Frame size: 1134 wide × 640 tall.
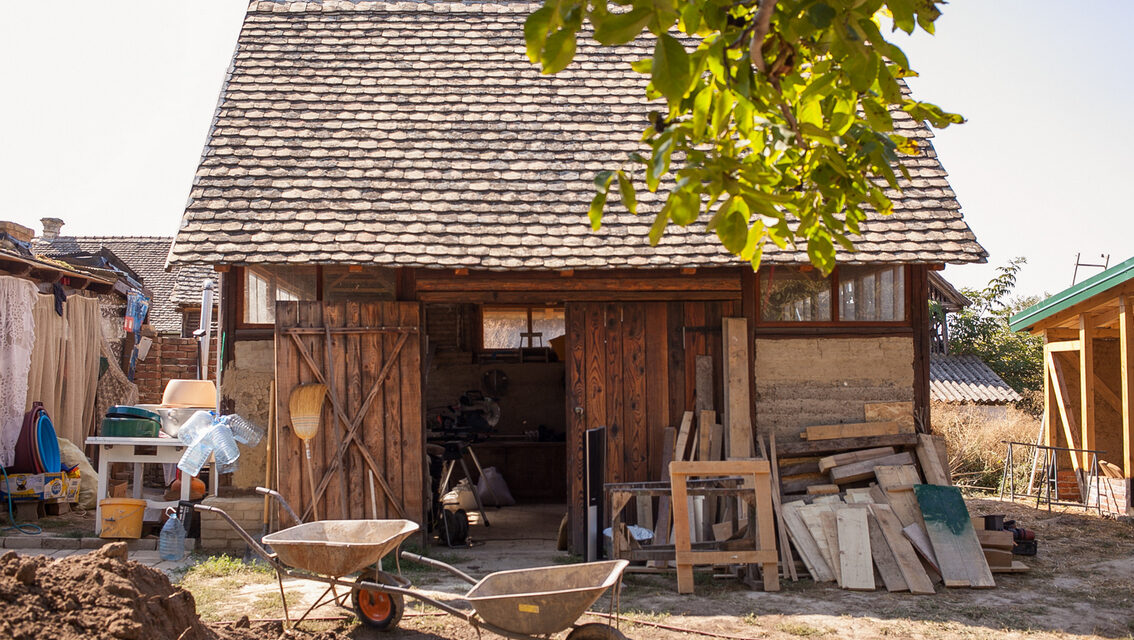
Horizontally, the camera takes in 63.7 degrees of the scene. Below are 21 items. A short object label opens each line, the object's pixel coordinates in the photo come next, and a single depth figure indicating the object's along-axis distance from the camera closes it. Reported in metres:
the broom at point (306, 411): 8.30
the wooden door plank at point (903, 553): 7.52
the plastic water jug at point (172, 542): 8.41
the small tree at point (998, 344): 23.09
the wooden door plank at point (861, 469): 8.51
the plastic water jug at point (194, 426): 8.79
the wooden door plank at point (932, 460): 8.45
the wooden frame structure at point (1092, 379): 11.46
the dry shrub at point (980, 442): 15.37
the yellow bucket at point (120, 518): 8.94
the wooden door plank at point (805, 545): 7.81
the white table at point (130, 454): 9.33
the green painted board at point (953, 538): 7.65
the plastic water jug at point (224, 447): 8.26
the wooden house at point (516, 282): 8.51
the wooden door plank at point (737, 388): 8.59
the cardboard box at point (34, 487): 10.54
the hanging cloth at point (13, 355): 11.09
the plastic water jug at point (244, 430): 8.52
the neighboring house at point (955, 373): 20.25
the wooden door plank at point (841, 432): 8.67
